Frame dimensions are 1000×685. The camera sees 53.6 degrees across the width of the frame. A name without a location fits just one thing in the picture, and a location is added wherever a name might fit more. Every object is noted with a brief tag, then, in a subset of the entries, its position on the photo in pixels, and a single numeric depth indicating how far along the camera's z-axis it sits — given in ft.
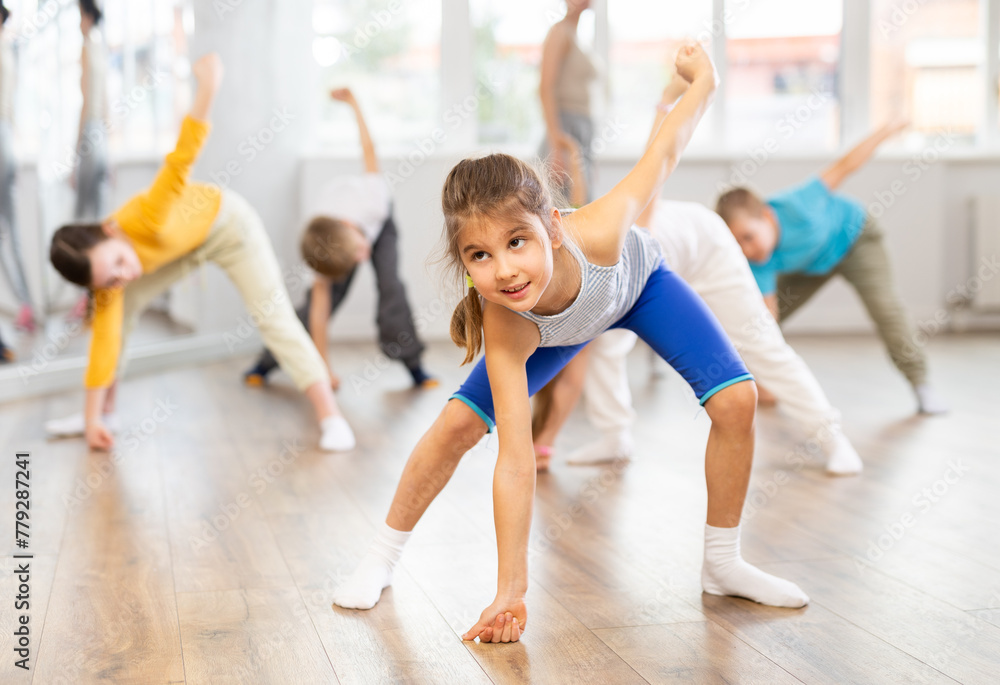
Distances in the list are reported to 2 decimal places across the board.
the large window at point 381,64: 16.47
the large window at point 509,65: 16.57
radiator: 16.43
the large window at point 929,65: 16.98
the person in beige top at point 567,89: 11.94
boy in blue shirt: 8.97
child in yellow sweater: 8.05
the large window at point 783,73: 17.04
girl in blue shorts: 4.10
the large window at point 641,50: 16.87
